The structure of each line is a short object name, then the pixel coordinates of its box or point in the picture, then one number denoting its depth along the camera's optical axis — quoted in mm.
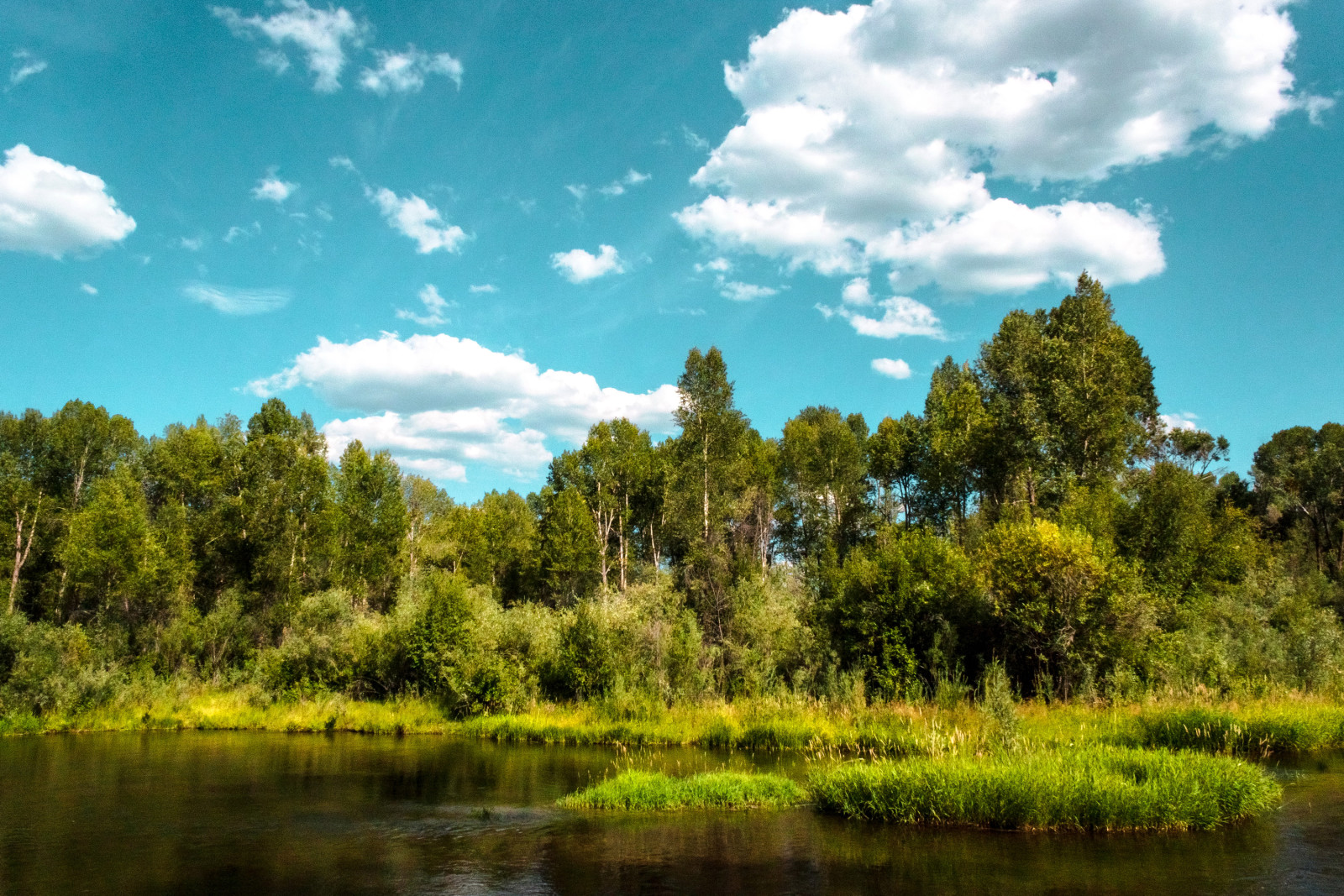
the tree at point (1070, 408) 45000
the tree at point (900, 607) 34688
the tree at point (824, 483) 66312
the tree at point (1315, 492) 68688
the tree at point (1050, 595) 31656
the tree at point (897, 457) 61656
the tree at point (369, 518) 60906
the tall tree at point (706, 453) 52531
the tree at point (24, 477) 56562
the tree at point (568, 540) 62031
